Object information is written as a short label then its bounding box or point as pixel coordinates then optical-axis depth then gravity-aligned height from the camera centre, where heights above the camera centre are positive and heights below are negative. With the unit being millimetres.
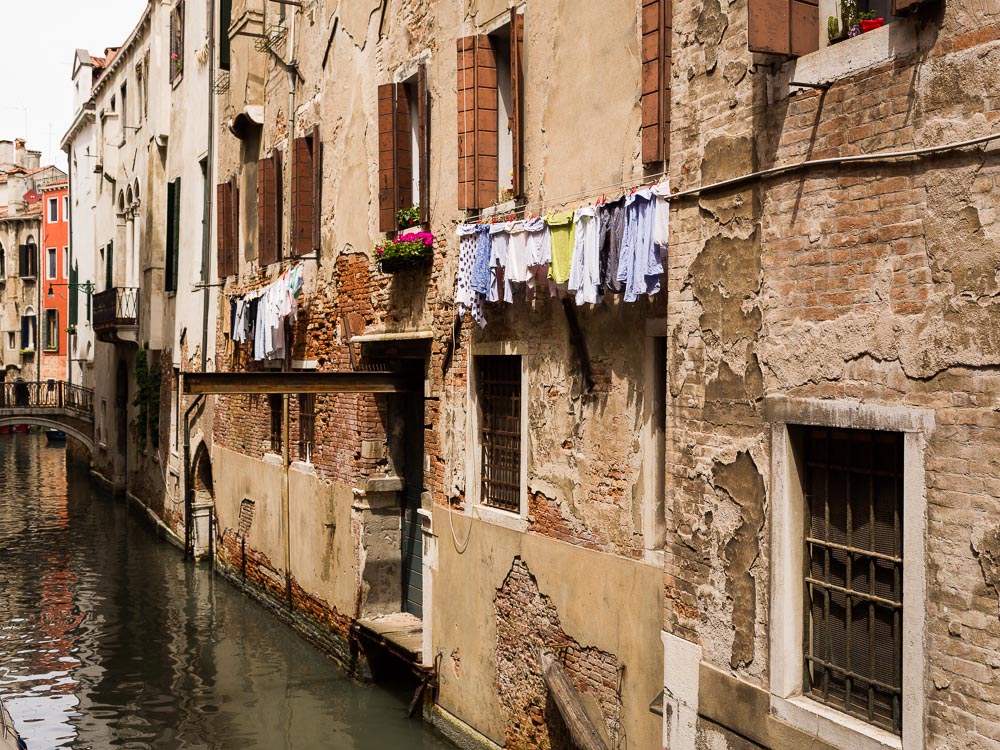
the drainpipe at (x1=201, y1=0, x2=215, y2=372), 18219 +2851
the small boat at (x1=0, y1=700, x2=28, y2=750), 7103 -2306
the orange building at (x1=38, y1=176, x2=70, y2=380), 46812 +4074
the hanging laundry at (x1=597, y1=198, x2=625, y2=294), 6770 +787
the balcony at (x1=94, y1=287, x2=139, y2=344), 24984 +1358
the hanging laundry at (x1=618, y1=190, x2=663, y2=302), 6449 +685
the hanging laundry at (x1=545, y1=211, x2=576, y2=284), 7281 +836
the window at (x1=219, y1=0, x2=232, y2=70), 17375 +5303
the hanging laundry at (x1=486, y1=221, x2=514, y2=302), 8062 +774
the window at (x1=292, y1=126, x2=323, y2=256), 12898 +2084
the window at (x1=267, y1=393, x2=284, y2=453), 14555 -551
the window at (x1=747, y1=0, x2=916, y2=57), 5055 +1547
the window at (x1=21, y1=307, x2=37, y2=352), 48094 +2036
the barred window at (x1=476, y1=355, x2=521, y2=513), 8711 -420
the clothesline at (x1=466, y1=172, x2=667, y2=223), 6797 +1163
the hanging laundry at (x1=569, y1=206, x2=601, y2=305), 6988 +708
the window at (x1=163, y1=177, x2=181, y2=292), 20891 +2631
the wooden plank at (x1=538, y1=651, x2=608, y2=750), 7114 -2108
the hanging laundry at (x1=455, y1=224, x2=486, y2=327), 8570 +744
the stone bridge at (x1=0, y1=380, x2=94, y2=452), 32316 -983
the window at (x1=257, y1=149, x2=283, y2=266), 14469 +2109
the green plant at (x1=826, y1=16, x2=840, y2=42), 5109 +1522
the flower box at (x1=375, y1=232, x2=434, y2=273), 9820 +1063
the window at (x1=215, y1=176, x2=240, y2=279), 16875 +2221
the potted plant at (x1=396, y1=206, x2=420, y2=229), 10078 +1385
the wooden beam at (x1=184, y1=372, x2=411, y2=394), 9836 -58
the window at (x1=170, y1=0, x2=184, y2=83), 20719 +6108
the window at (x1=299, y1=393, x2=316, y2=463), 13320 -601
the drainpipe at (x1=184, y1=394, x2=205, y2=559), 18047 -1871
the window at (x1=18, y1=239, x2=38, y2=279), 47844 +4800
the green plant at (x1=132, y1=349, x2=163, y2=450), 23141 -424
